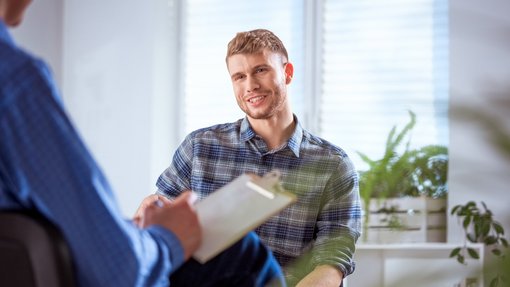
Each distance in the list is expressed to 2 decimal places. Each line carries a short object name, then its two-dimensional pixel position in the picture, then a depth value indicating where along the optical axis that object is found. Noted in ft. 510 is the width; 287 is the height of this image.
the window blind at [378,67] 14.20
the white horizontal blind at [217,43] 15.64
